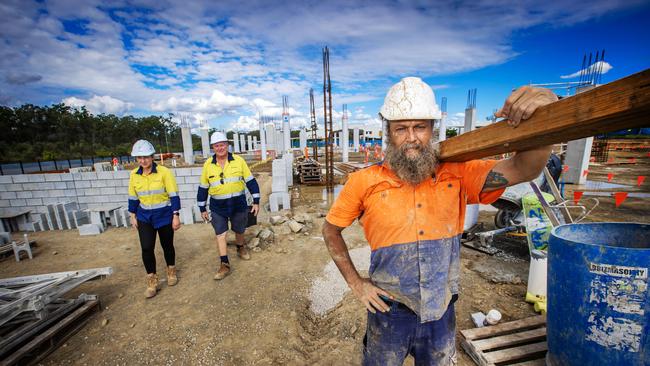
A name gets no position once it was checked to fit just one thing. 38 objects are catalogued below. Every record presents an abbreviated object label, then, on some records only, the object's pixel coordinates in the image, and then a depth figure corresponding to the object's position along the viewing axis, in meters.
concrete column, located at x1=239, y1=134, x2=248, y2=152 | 39.62
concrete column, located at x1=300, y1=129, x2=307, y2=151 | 24.52
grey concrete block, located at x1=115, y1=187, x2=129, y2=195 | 7.38
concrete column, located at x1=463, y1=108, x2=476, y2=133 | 15.09
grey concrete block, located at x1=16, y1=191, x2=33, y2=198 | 7.36
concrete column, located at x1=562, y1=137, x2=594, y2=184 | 10.01
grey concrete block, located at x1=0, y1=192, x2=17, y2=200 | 7.32
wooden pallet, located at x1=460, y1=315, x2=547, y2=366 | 2.43
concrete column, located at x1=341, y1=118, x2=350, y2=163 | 20.55
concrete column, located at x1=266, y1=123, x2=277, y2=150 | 26.47
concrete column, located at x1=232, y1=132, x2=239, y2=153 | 37.99
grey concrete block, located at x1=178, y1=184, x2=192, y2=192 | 7.25
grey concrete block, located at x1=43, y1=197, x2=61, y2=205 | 7.45
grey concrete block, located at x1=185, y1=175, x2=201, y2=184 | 7.21
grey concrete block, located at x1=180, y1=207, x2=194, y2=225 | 6.91
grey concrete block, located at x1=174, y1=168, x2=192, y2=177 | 7.18
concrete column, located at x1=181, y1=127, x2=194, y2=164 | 19.98
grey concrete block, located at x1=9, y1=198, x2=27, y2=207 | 7.37
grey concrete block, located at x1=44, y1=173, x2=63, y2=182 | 7.28
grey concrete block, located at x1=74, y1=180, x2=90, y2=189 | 7.38
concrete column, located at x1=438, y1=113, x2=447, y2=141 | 19.80
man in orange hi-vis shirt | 1.46
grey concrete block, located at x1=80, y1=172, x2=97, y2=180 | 7.33
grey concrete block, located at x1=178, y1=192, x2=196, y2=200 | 7.28
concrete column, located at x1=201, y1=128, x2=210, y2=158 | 21.80
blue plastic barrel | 1.67
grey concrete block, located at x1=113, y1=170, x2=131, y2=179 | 7.25
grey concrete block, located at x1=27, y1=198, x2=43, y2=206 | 7.43
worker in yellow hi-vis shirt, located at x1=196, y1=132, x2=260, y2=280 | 4.22
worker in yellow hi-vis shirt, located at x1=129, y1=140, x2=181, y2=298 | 3.76
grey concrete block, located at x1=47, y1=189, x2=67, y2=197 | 7.42
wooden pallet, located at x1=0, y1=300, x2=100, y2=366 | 2.60
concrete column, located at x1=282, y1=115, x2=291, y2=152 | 21.05
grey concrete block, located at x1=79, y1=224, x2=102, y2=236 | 6.48
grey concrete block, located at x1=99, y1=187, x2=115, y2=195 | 7.43
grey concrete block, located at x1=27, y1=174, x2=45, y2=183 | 7.24
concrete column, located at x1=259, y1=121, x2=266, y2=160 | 26.13
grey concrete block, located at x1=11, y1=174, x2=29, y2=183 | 7.23
